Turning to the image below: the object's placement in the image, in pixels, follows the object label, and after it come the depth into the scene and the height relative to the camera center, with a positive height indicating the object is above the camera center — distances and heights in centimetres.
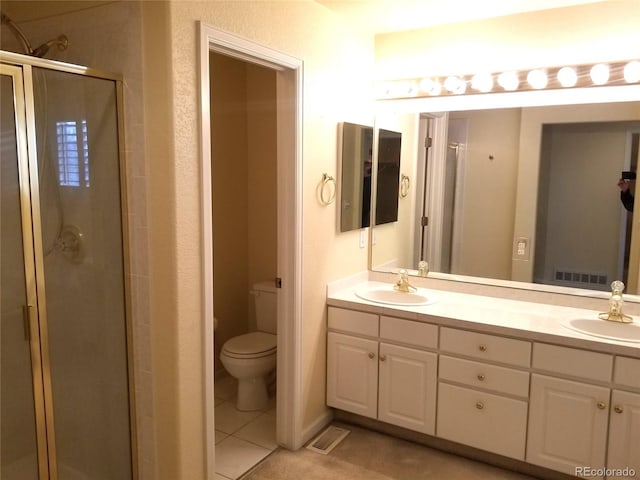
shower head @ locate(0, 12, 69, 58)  211 +57
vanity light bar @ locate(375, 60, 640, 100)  251 +57
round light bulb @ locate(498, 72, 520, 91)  277 +58
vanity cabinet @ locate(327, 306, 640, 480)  225 -105
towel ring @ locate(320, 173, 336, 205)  278 -4
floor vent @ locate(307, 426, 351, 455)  279 -149
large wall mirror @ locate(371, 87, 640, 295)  264 -5
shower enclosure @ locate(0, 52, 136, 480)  181 -40
